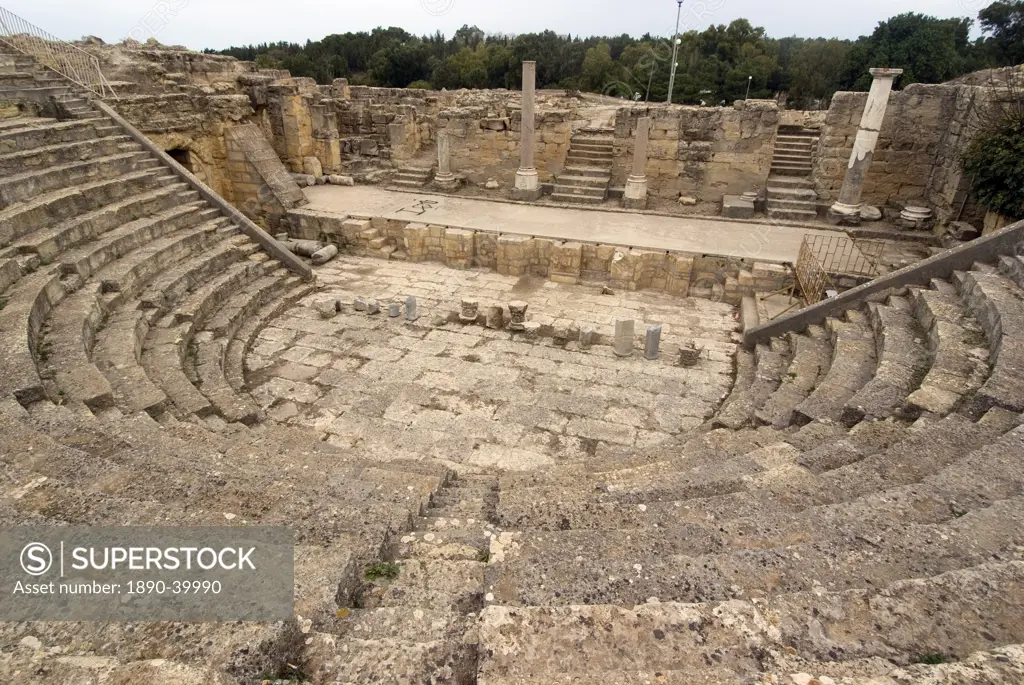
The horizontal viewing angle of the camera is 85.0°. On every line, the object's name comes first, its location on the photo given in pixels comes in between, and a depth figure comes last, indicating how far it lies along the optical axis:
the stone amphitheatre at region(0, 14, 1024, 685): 2.52
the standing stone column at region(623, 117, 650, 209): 14.35
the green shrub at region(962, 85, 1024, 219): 9.59
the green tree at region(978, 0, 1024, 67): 33.19
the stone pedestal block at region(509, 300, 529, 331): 9.61
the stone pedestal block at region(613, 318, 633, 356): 8.89
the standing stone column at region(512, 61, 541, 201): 14.95
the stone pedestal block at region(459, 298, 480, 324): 9.93
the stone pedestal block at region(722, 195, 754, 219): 13.59
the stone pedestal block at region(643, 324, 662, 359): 8.81
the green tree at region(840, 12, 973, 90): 34.88
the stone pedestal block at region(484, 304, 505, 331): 9.77
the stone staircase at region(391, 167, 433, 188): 16.42
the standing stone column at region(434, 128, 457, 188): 15.82
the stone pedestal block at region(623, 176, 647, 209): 14.44
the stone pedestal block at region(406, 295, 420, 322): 9.98
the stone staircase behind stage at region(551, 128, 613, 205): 15.15
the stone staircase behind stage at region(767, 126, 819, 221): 13.59
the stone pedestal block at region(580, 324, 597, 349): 9.14
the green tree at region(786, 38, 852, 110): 41.84
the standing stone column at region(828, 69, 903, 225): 12.02
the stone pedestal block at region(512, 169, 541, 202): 15.30
